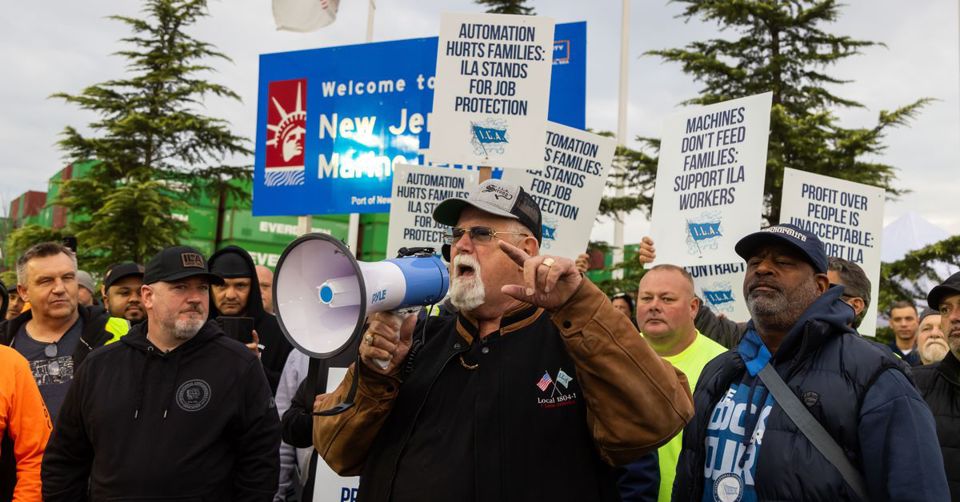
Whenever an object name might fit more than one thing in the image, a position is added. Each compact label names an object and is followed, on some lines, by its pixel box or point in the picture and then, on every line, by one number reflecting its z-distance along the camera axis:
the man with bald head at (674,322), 4.54
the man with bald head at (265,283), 6.20
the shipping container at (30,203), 23.08
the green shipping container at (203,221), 20.20
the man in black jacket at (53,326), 4.66
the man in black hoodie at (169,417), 3.51
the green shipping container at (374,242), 20.62
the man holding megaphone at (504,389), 2.21
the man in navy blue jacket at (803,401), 2.53
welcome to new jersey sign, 9.62
